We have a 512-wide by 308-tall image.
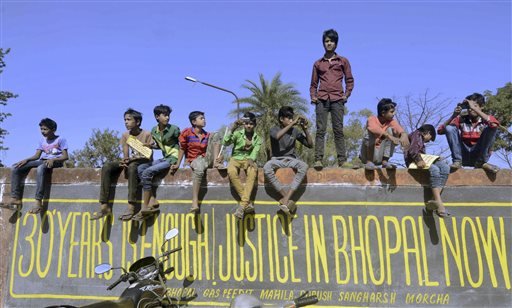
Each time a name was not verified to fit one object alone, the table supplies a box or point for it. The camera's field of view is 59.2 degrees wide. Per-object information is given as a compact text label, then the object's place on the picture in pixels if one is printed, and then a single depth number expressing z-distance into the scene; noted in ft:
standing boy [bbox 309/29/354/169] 23.71
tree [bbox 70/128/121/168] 108.58
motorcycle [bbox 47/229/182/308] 13.12
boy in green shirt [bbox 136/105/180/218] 22.52
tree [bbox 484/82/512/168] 72.68
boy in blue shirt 23.58
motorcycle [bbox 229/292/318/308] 11.34
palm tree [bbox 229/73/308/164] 83.74
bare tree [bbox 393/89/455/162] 56.25
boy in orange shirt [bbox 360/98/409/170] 21.45
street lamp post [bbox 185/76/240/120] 59.47
